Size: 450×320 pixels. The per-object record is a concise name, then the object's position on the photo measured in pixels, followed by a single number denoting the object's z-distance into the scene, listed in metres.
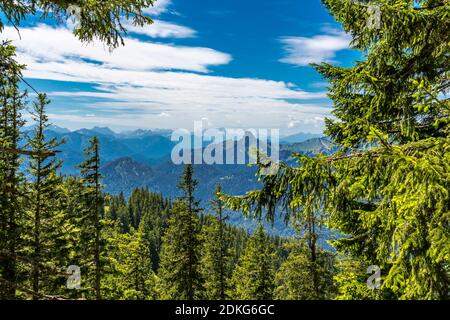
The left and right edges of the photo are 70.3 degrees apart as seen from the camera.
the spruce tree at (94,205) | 19.81
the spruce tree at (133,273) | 29.38
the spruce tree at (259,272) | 29.50
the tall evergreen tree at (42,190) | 17.88
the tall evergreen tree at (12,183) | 15.12
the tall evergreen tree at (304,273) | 20.62
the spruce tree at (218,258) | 29.38
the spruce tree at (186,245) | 25.41
